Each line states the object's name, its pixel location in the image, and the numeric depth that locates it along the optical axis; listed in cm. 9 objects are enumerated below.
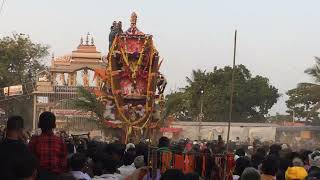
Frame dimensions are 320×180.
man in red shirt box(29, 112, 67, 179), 674
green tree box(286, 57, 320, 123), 3731
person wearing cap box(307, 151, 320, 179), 715
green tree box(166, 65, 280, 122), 5628
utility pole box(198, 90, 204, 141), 4470
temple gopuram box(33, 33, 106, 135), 4331
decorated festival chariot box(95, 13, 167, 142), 3300
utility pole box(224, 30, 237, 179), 821
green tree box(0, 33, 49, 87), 4831
